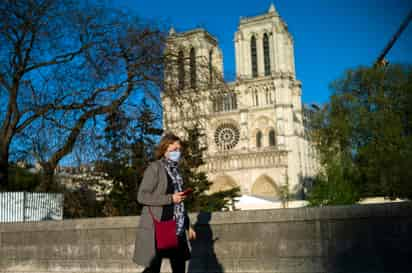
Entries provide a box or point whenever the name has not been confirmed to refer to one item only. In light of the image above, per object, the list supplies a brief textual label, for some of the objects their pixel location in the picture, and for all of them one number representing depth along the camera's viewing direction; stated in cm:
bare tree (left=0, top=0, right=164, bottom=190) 888
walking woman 389
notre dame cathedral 5631
